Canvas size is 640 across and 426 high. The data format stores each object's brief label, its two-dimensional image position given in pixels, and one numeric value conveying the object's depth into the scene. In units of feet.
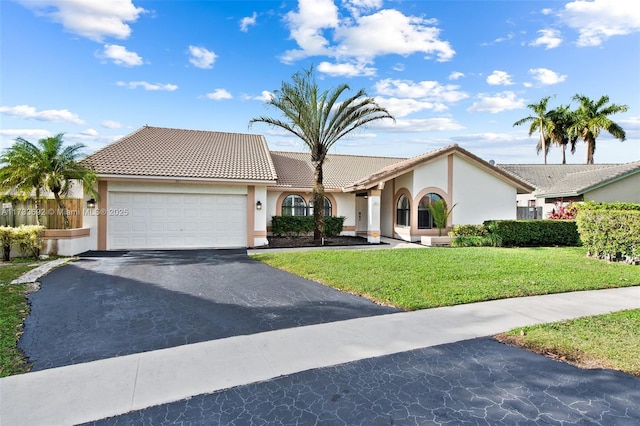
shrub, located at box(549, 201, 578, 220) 62.80
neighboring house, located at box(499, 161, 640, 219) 70.54
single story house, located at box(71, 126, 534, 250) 48.65
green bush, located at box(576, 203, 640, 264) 36.45
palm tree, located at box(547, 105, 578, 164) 129.70
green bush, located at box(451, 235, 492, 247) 53.67
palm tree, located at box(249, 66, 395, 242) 50.34
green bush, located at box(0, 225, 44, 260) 37.93
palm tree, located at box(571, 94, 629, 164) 120.06
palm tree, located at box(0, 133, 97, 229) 39.91
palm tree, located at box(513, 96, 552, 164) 131.34
